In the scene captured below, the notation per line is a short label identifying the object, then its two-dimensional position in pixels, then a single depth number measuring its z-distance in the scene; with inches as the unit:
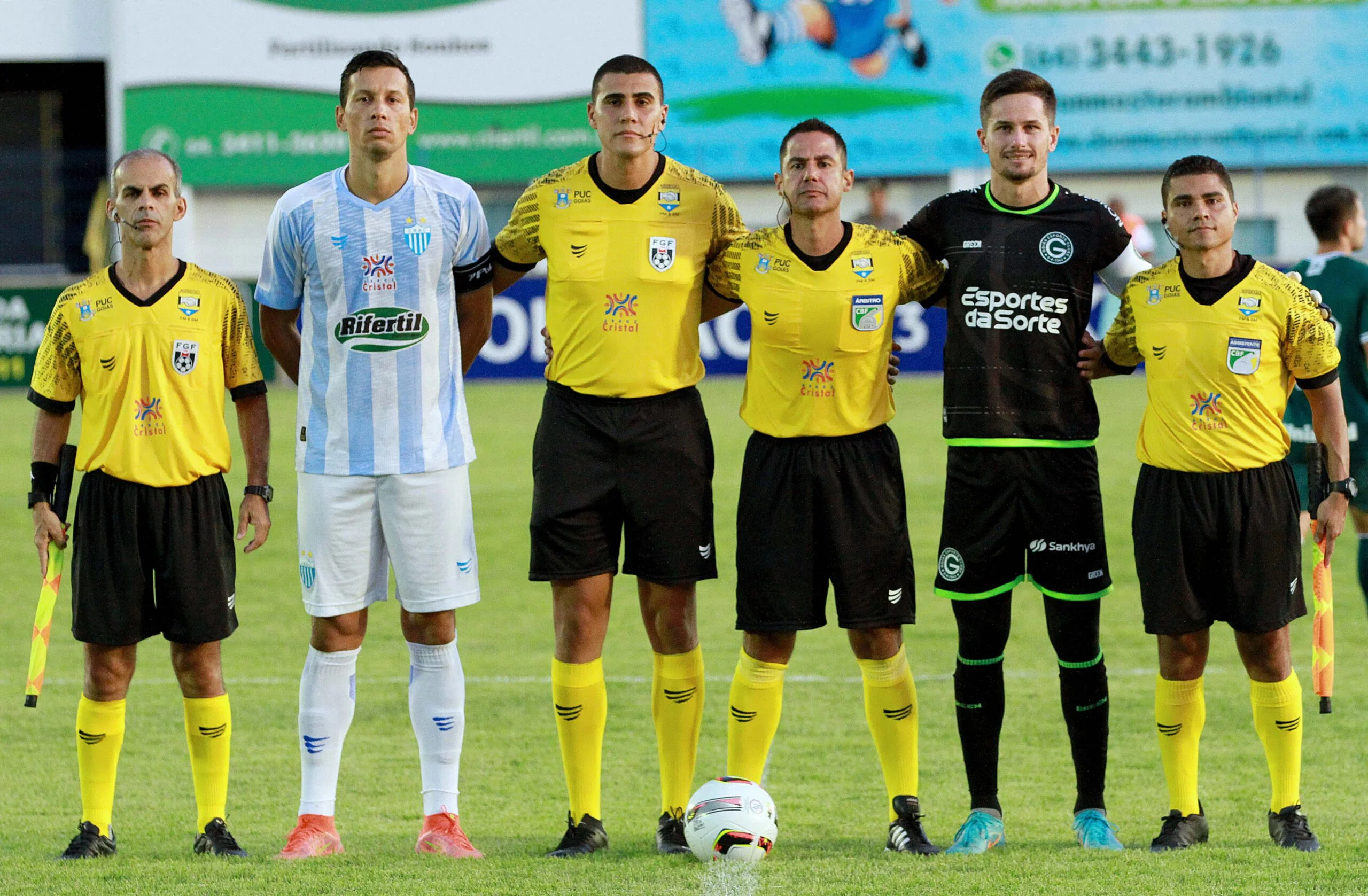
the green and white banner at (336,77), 1972.2
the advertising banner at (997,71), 1932.8
